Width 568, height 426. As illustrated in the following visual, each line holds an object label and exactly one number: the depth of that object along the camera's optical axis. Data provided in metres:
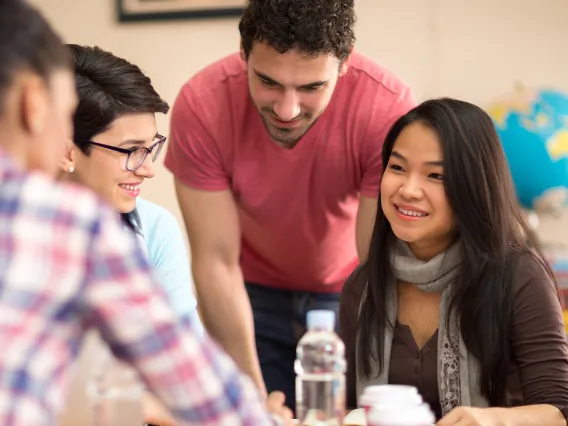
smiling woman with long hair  2.08
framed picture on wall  3.46
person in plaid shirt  1.23
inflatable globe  3.11
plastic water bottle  1.85
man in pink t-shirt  2.28
